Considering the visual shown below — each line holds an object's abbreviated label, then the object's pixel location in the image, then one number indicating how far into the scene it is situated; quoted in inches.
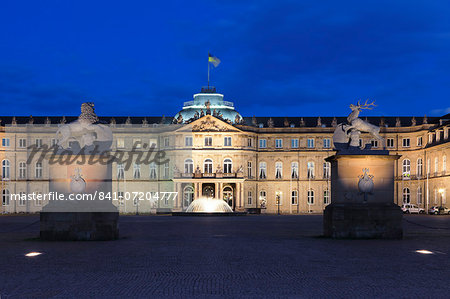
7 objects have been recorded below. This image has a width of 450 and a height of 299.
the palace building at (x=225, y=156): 3395.7
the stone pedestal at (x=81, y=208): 909.2
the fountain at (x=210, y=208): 2564.7
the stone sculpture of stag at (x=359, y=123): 964.6
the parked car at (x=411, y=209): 3137.3
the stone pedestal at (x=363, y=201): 936.3
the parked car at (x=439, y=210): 2902.8
